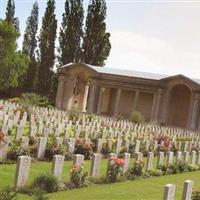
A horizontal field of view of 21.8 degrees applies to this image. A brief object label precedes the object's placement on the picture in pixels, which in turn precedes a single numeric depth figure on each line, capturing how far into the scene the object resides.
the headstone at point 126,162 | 13.83
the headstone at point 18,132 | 16.54
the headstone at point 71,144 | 16.06
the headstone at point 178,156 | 17.48
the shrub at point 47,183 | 10.74
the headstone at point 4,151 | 13.55
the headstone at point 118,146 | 18.43
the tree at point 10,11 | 61.03
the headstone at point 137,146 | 19.30
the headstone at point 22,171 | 10.41
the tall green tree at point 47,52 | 57.50
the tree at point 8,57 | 51.19
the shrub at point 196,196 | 9.27
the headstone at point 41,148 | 14.88
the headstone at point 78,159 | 11.76
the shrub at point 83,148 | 16.67
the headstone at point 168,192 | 8.14
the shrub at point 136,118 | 38.84
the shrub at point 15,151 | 13.95
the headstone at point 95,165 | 12.64
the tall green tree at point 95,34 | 57.09
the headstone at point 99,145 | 17.89
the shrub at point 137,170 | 14.25
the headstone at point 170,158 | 16.58
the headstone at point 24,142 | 14.55
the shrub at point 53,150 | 15.35
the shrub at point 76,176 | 11.55
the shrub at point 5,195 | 6.89
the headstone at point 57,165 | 11.31
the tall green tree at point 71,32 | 57.19
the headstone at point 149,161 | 15.34
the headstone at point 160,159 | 16.28
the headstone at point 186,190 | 9.04
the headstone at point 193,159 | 18.54
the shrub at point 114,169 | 12.89
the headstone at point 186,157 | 17.95
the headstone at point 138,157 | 14.55
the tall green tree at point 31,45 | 59.59
